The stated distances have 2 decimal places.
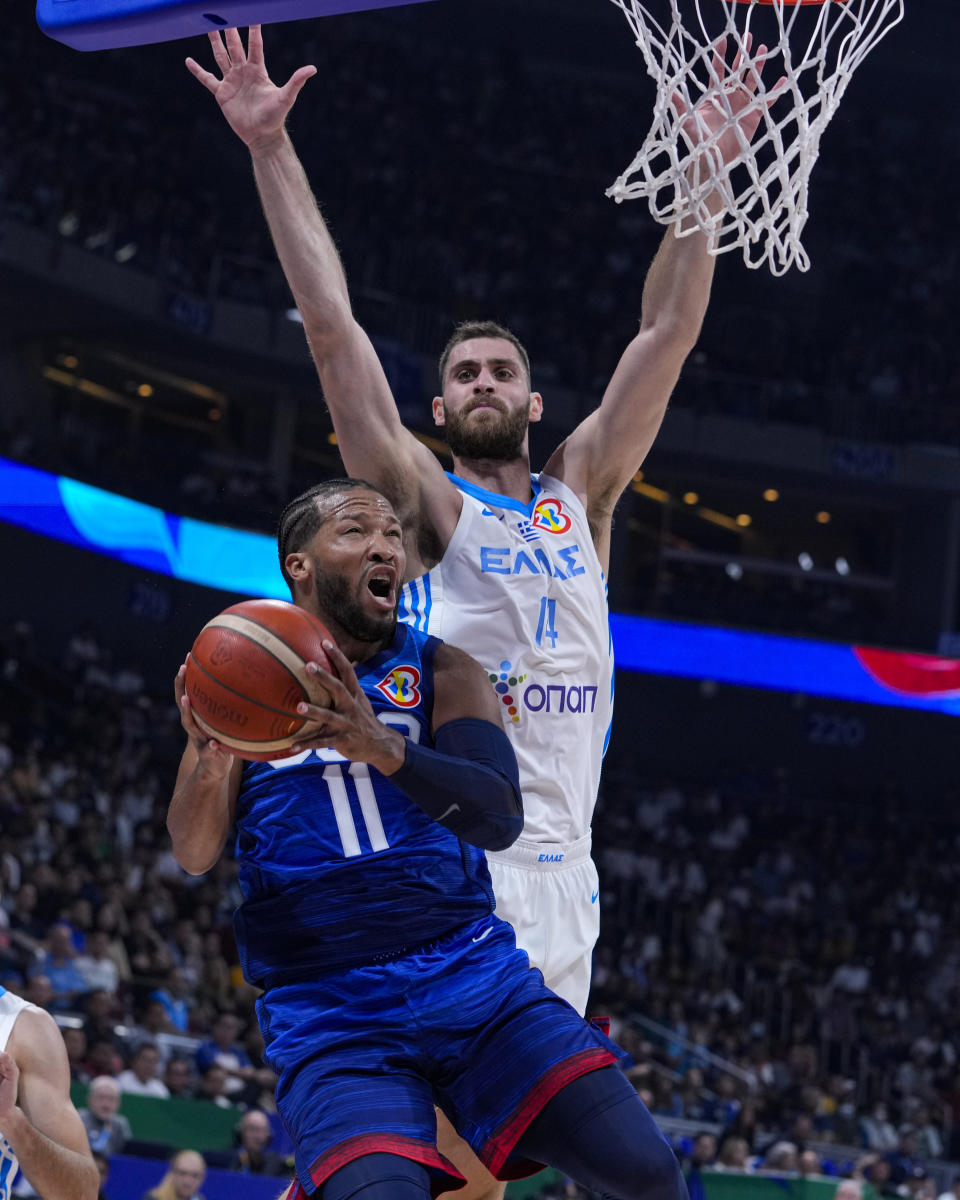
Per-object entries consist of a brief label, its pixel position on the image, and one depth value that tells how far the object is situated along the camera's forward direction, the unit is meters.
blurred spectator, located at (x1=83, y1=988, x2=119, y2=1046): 9.78
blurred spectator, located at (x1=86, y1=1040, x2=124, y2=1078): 9.54
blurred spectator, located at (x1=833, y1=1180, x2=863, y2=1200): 9.01
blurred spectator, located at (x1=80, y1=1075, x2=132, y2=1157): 8.38
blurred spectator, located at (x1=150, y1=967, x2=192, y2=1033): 11.36
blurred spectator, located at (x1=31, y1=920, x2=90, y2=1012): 10.58
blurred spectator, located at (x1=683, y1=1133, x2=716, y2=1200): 10.93
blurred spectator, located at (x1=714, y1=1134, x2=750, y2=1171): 11.09
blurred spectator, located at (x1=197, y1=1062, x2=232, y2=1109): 9.78
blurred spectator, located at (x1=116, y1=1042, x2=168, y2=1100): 9.61
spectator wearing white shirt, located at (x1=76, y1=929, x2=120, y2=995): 10.96
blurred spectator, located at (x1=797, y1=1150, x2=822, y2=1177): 11.13
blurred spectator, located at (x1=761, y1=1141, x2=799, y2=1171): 11.38
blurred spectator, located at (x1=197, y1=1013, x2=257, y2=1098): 10.12
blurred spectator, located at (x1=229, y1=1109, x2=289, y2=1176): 9.07
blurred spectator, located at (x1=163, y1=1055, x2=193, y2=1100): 9.85
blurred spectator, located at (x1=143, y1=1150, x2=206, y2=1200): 7.88
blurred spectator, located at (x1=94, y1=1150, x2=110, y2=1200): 8.03
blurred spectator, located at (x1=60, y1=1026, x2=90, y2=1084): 9.42
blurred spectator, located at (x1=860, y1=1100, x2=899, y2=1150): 14.27
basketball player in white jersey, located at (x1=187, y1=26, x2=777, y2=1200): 3.73
